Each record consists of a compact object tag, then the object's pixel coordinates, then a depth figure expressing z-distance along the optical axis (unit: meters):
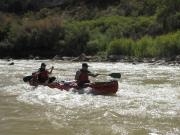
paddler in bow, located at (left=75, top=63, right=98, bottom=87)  21.78
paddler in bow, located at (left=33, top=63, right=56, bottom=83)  24.90
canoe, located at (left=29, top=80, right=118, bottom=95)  21.14
